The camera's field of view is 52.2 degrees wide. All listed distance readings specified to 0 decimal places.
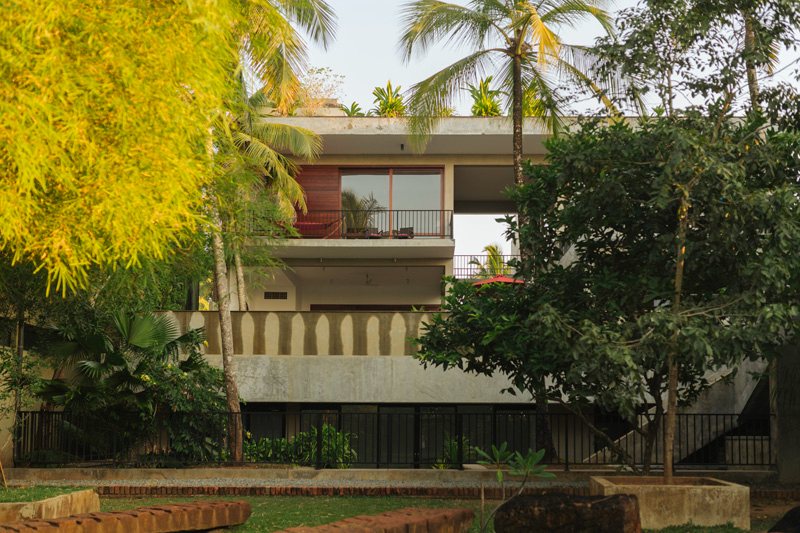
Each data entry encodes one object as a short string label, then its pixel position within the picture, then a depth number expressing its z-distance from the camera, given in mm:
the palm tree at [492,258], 30573
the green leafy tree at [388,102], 28938
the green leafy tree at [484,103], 27344
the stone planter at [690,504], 9844
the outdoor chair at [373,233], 25672
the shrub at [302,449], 17078
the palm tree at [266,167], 13695
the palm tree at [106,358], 16109
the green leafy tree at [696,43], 10016
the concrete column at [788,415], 14891
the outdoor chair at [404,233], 25572
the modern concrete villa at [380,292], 19219
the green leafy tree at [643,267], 9289
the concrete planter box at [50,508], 9516
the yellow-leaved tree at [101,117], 6477
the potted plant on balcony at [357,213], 27359
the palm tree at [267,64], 11430
